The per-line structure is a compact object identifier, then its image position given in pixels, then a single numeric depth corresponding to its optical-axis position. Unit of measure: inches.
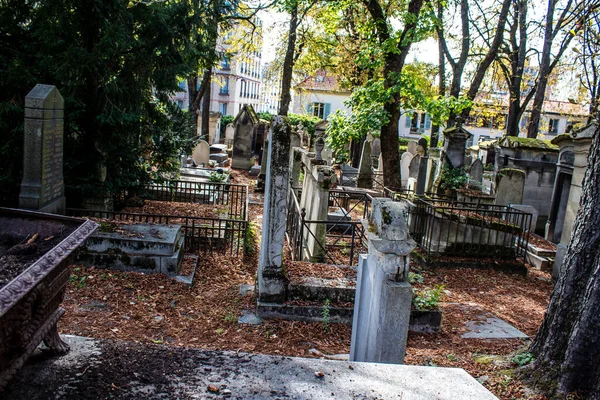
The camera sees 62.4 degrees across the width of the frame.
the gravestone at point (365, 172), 762.8
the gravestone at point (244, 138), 898.1
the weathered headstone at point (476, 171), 685.9
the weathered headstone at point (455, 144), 577.3
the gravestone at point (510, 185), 523.8
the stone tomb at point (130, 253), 291.0
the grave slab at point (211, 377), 111.7
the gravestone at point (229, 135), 1175.6
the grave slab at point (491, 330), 264.7
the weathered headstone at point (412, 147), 992.0
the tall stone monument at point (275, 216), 259.9
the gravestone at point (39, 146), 309.9
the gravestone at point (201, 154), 841.5
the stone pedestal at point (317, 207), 378.0
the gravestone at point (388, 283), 166.1
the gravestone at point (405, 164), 848.3
